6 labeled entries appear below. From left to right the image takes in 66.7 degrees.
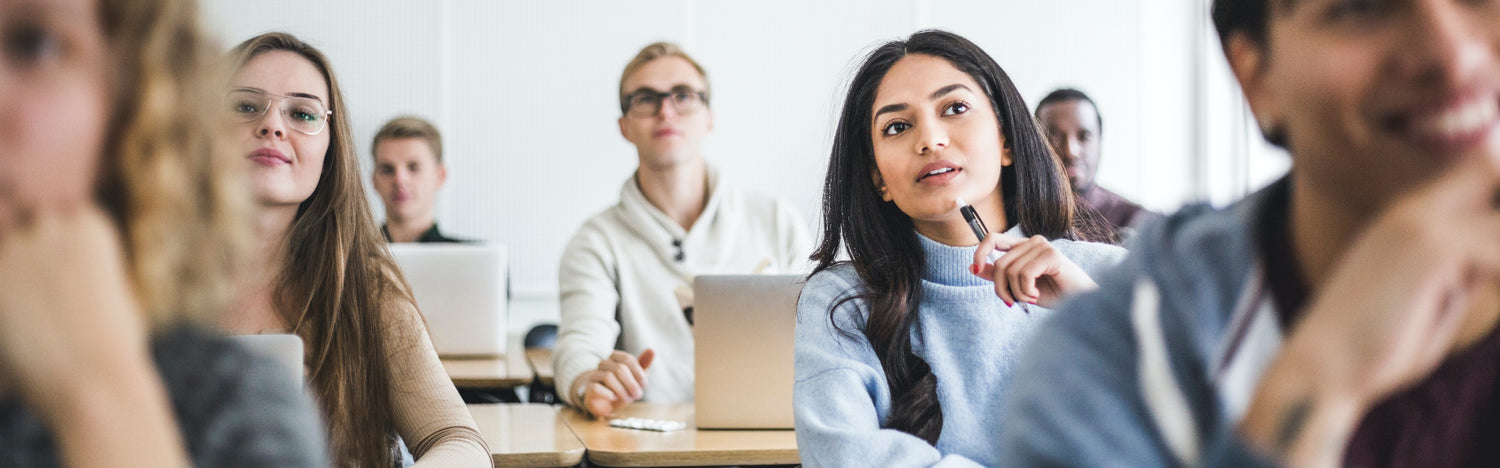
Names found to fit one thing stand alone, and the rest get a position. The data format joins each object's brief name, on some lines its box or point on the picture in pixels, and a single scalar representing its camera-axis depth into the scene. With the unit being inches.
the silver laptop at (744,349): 81.9
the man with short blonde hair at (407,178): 165.3
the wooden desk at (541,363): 113.8
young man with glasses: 125.2
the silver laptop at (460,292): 117.0
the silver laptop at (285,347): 46.7
